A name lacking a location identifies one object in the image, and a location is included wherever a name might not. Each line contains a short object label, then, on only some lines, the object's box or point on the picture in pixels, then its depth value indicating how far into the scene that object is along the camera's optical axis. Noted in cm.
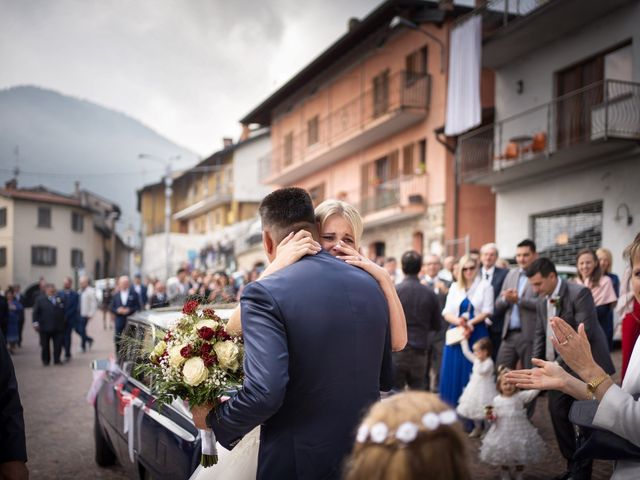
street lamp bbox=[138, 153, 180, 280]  4098
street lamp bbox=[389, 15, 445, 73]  2337
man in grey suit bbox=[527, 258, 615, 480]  593
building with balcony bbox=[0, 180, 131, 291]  5703
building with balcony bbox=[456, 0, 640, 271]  1616
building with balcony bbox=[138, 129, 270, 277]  4672
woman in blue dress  830
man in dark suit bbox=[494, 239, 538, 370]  750
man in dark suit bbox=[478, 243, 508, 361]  875
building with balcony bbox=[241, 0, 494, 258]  2388
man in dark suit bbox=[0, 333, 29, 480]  291
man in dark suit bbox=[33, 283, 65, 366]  1589
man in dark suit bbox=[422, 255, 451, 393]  1059
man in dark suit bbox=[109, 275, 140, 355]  1644
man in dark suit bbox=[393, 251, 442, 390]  771
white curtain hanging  1972
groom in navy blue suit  251
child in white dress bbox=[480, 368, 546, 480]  603
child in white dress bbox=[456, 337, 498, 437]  746
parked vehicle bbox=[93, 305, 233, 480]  429
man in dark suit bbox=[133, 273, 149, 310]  1722
